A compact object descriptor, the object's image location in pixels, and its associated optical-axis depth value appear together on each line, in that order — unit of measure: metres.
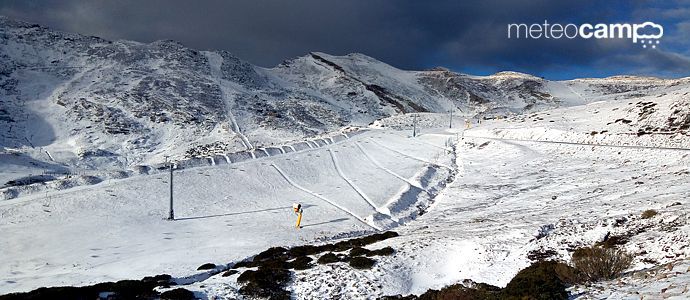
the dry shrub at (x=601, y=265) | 13.27
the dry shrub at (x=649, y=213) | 18.59
